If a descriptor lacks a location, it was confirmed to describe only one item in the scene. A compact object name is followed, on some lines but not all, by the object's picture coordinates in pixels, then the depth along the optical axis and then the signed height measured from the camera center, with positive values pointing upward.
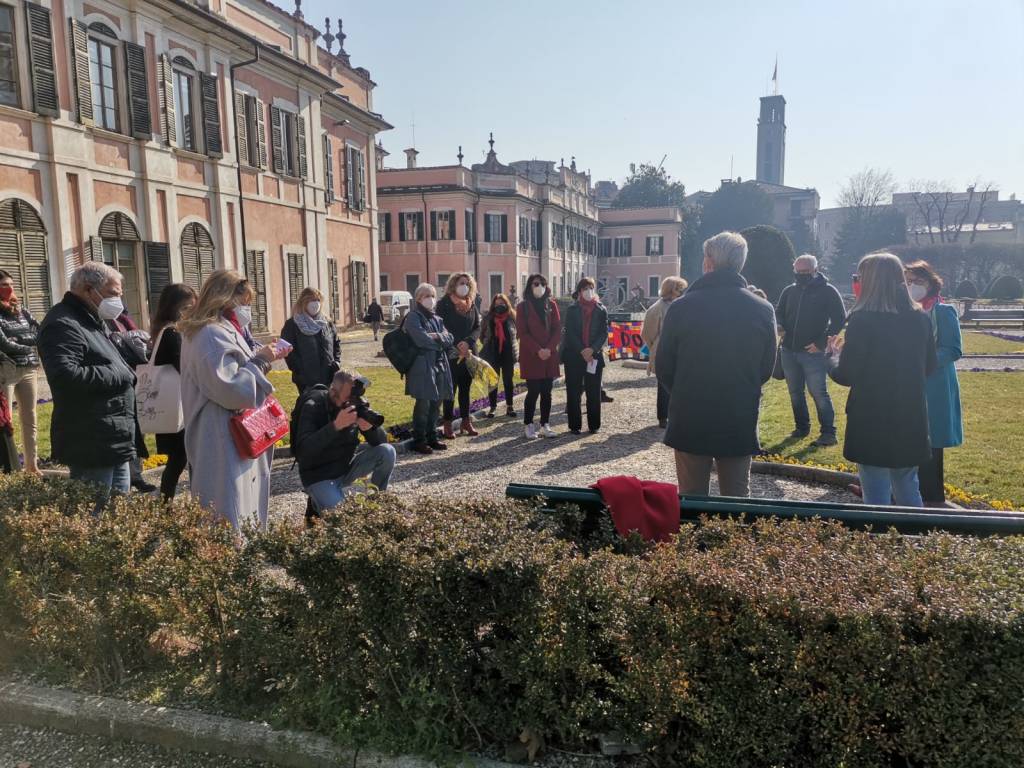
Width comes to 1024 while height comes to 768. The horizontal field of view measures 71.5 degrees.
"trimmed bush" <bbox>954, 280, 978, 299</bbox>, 45.75 +0.33
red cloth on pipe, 3.14 -0.91
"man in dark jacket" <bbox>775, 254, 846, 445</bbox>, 8.05 -0.34
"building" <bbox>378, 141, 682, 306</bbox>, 46.12 +5.24
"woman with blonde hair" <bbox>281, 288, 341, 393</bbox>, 6.79 -0.33
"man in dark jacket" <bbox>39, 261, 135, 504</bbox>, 4.15 -0.44
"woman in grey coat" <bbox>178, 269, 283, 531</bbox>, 3.83 -0.46
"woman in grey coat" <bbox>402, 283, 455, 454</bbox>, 7.82 -0.73
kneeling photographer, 4.61 -0.82
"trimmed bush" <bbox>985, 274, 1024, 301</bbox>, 51.12 +0.46
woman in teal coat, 5.05 -0.66
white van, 32.81 +0.09
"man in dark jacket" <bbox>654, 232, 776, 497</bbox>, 4.04 -0.36
